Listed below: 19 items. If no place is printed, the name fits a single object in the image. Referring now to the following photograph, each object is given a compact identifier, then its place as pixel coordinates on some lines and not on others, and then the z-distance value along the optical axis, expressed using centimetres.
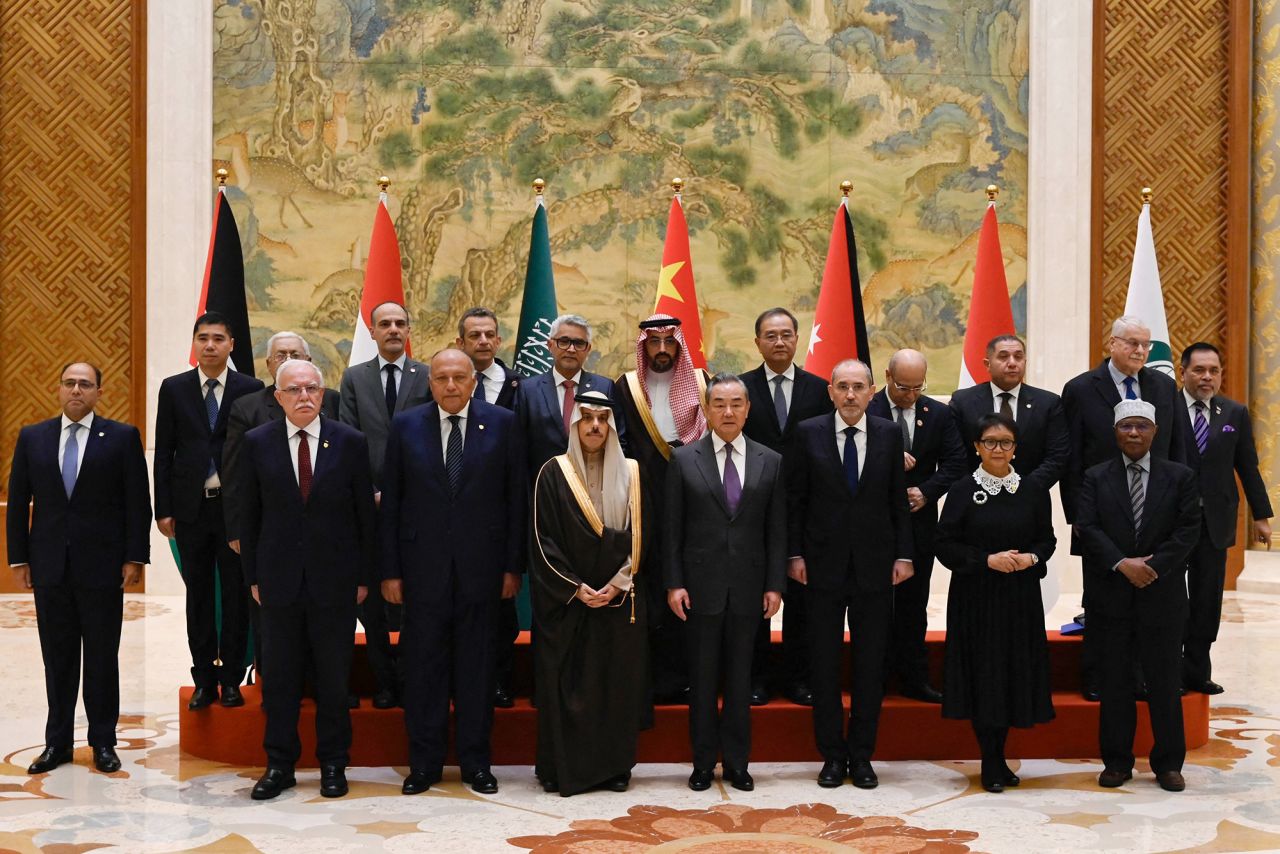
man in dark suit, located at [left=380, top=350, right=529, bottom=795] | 530
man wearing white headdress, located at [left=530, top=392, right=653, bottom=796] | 529
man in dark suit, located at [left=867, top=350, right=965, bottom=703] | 579
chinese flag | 765
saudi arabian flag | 736
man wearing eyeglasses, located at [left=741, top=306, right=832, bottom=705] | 582
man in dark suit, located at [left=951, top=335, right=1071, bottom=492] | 592
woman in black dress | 532
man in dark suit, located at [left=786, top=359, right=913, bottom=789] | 541
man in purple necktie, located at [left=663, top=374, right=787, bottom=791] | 532
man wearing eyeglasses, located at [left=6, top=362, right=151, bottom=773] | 550
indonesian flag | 766
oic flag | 771
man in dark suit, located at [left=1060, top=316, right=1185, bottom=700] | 602
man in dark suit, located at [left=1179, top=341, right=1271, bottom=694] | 671
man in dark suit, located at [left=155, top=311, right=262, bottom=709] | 576
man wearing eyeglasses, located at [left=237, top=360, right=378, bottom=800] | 522
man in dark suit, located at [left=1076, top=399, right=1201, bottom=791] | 534
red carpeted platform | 572
